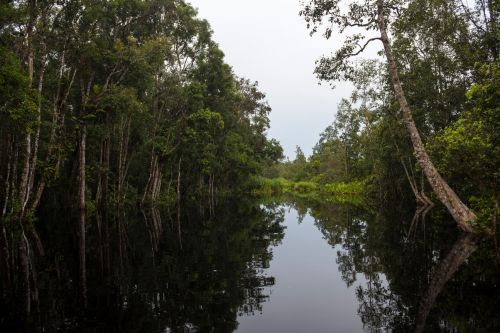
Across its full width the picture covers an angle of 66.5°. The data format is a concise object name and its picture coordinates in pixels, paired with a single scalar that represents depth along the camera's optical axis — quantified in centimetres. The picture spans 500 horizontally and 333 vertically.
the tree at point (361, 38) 1595
